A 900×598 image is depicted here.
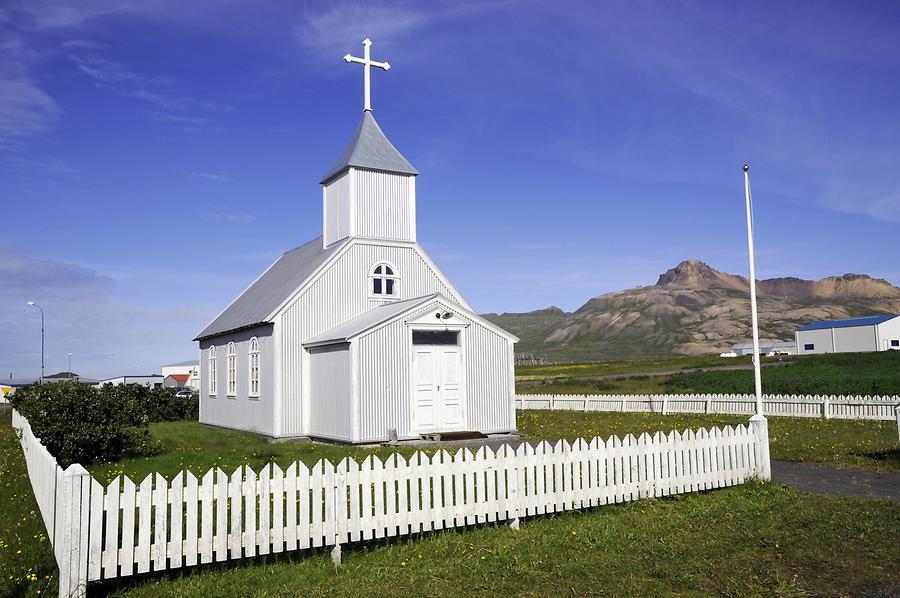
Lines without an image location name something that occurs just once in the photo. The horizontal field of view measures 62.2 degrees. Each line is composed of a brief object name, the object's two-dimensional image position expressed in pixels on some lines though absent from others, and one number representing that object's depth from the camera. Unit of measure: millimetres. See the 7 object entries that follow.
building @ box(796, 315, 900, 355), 71500
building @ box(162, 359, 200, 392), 90812
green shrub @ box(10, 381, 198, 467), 16766
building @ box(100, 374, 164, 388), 91525
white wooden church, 20656
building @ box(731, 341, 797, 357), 99250
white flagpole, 13812
